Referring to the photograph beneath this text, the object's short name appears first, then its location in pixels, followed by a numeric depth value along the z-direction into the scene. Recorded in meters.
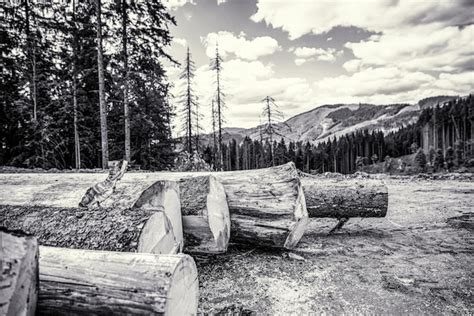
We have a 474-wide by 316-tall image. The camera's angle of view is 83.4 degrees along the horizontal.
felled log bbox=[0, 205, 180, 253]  2.28
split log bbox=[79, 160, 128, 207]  3.16
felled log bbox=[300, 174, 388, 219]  4.69
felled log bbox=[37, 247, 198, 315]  1.52
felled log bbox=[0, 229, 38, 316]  1.23
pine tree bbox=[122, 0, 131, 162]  12.74
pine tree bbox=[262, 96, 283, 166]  29.78
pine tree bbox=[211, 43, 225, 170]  27.95
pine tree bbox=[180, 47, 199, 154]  26.00
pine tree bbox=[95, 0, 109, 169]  11.40
